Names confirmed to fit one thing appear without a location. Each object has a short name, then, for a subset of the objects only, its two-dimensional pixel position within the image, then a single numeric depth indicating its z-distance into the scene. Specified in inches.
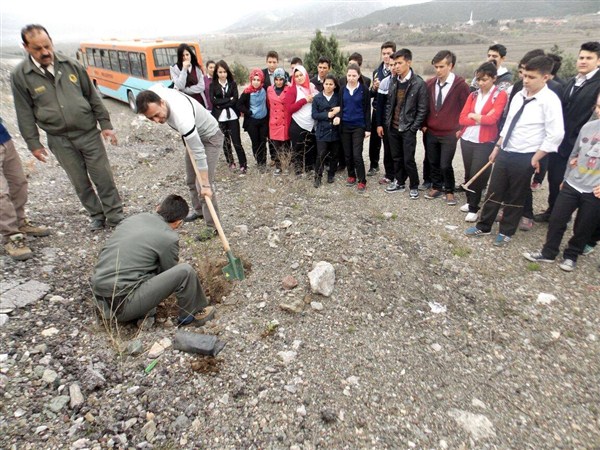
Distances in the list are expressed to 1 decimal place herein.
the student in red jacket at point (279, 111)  186.5
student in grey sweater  114.4
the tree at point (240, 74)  568.7
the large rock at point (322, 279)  112.6
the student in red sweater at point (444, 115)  154.0
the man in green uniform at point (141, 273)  92.0
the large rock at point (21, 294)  102.3
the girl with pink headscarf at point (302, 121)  184.7
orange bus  365.4
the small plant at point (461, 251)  137.9
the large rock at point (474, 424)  75.8
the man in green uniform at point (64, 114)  119.6
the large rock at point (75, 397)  77.7
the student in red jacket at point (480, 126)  141.6
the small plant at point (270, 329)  99.2
